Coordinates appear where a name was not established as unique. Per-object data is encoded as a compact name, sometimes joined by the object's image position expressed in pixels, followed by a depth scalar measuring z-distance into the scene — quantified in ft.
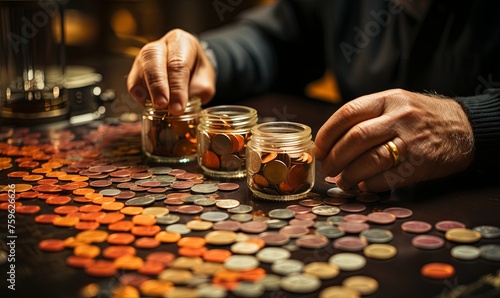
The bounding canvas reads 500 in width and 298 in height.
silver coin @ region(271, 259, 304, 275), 2.81
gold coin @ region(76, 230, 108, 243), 3.15
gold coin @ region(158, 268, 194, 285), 2.73
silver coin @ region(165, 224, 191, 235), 3.24
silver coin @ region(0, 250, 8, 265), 2.98
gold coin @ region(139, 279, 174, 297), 2.63
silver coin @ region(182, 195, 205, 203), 3.67
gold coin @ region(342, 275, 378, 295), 2.66
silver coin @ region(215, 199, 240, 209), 3.59
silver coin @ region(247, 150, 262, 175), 3.70
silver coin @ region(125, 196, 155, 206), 3.62
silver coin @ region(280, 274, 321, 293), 2.66
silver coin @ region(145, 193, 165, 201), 3.71
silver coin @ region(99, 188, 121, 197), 3.78
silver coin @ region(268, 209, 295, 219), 3.43
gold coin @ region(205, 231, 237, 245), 3.10
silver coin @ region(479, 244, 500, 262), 2.95
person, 3.71
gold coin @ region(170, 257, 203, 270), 2.86
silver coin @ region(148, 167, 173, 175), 4.19
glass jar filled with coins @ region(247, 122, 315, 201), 3.66
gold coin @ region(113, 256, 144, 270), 2.86
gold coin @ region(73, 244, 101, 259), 2.99
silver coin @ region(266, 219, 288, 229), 3.30
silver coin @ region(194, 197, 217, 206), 3.63
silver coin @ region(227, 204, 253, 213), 3.52
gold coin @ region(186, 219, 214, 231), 3.27
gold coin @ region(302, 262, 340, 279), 2.78
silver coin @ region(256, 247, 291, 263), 2.93
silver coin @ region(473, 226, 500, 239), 3.19
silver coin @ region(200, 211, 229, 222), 3.40
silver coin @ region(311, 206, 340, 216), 3.48
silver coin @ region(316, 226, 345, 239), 3.19
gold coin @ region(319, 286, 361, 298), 2.60
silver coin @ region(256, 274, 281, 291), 2.68
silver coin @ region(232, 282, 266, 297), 2.62
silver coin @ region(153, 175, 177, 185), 4.03
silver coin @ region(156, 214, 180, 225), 3.35
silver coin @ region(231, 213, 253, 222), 3.40
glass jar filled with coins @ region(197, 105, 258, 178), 4.05
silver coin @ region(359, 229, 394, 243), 3.13
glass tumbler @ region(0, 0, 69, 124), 5.31
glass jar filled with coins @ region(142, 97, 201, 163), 4.41
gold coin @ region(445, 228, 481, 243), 3.13
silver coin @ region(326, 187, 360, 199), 3.74
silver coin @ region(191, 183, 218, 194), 3.83
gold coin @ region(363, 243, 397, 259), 2.97
